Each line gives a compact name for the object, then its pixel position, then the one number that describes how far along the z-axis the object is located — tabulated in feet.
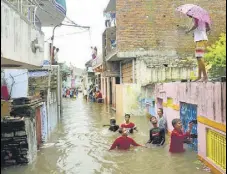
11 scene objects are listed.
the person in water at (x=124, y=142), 33.45
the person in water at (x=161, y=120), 39.20
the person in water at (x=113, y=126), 46.32
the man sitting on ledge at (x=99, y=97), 118.11
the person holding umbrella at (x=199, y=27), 26.86
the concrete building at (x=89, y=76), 165.76
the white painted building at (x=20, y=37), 20.92
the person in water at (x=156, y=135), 34.63
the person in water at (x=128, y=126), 43.88
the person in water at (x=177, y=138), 29.84
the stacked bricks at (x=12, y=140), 27.58
